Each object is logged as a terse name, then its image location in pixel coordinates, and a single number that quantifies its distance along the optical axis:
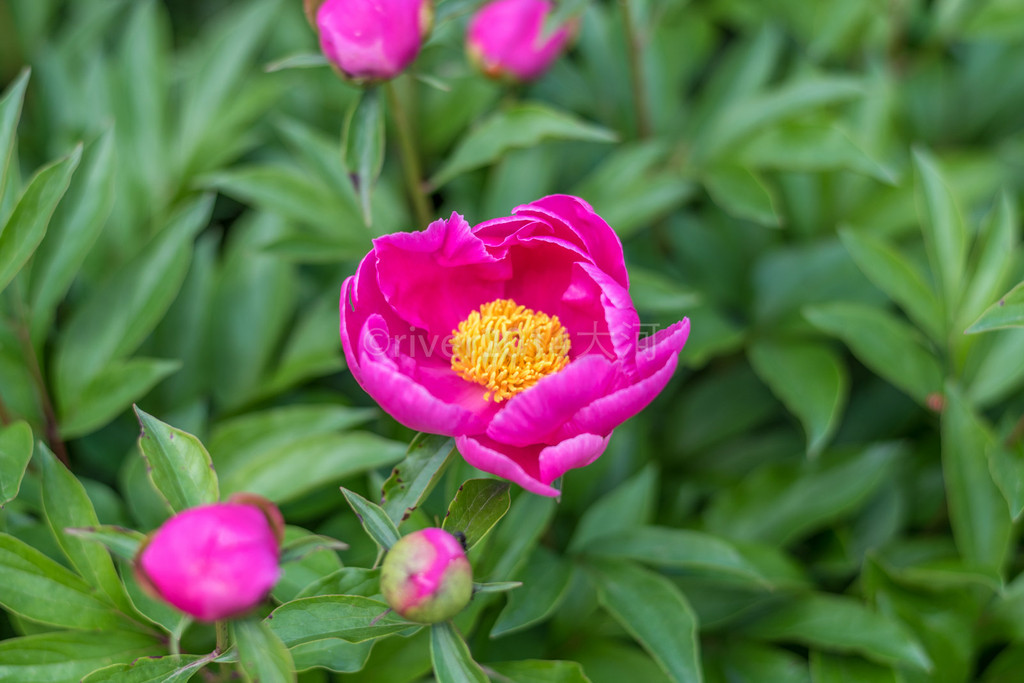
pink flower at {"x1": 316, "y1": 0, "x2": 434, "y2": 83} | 0.95
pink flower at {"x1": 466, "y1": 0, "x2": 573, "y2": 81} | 1.05
